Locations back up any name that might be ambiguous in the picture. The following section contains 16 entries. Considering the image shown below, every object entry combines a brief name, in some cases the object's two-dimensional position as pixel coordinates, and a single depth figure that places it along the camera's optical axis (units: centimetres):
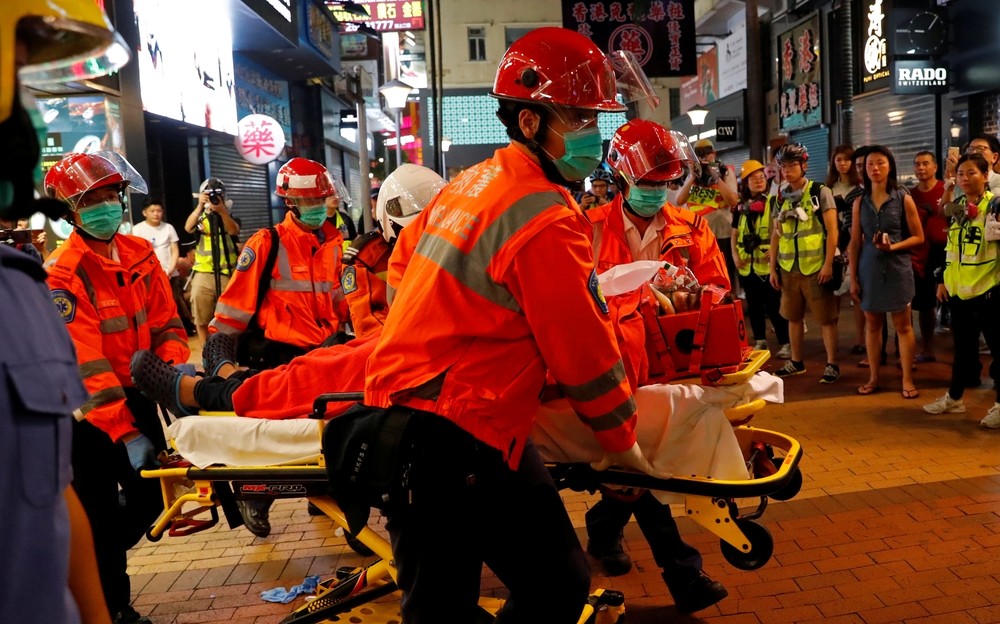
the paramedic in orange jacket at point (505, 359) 232
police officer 117
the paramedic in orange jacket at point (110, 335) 370
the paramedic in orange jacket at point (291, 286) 484
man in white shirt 1108
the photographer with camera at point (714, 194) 978
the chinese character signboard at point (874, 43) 1459
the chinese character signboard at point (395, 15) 1658
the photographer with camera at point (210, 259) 900
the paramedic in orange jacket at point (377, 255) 435
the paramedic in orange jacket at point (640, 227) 433
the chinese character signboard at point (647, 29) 1169
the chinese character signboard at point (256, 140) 1482
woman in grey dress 713
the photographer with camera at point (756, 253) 902
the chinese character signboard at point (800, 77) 1856
